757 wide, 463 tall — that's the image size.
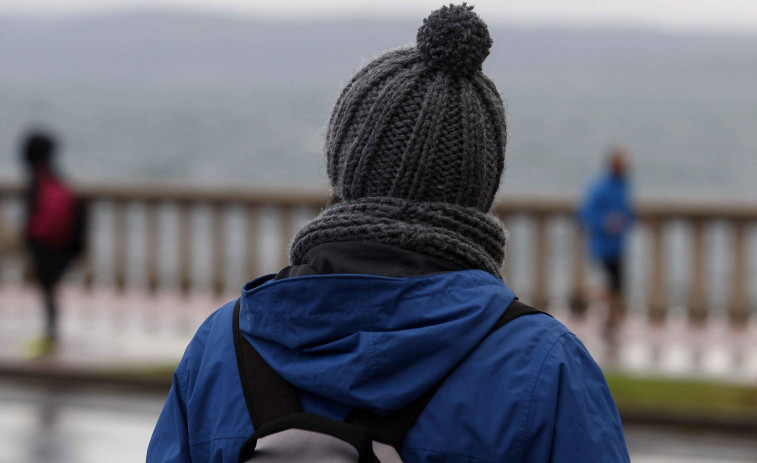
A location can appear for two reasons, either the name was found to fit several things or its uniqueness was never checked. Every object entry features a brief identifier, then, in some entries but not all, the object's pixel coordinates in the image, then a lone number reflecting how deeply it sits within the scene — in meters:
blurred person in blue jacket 20.97
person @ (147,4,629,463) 3.07
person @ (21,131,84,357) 19.08
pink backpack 19.09
